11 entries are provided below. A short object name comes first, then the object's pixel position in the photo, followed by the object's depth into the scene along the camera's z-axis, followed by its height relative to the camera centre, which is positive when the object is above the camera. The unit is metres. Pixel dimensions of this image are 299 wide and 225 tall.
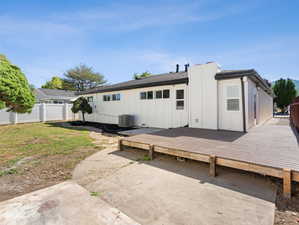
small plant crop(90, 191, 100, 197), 2.58 -1.42
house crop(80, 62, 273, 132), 6.53 +0.57
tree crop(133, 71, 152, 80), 34.50 +8.44
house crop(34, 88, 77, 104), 23.09 +2.47
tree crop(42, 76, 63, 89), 37.04 +7.00
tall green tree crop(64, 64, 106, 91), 33.50 +7.66
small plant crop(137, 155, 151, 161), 4.45 -1.40
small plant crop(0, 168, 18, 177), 3.48 -1.39
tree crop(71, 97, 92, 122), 12.97 +0.48
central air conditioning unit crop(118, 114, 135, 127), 10.22 -0.60
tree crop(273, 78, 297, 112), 24.72 +2.94
